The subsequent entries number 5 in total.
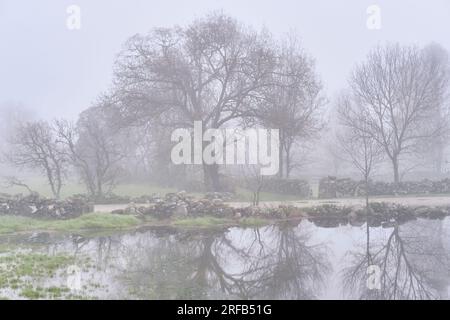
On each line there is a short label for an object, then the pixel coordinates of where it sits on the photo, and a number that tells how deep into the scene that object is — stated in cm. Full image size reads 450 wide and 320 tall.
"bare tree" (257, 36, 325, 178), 2786
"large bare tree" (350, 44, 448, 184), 3225
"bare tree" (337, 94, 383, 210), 3053
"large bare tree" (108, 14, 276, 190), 2764
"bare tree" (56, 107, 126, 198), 2530
